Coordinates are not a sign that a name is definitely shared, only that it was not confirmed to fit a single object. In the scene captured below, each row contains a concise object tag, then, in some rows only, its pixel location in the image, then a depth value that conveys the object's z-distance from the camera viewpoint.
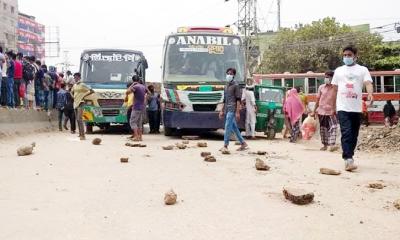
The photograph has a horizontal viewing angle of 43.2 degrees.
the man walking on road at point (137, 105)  12.18
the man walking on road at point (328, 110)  9.66
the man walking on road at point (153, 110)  16.05
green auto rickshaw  13.88
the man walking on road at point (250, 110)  13.52
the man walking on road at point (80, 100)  12.38
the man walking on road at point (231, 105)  9.63
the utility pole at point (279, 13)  44.55
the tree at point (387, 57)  32.88
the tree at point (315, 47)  35.34
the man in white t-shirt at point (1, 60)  12.26
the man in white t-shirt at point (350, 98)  7.23
